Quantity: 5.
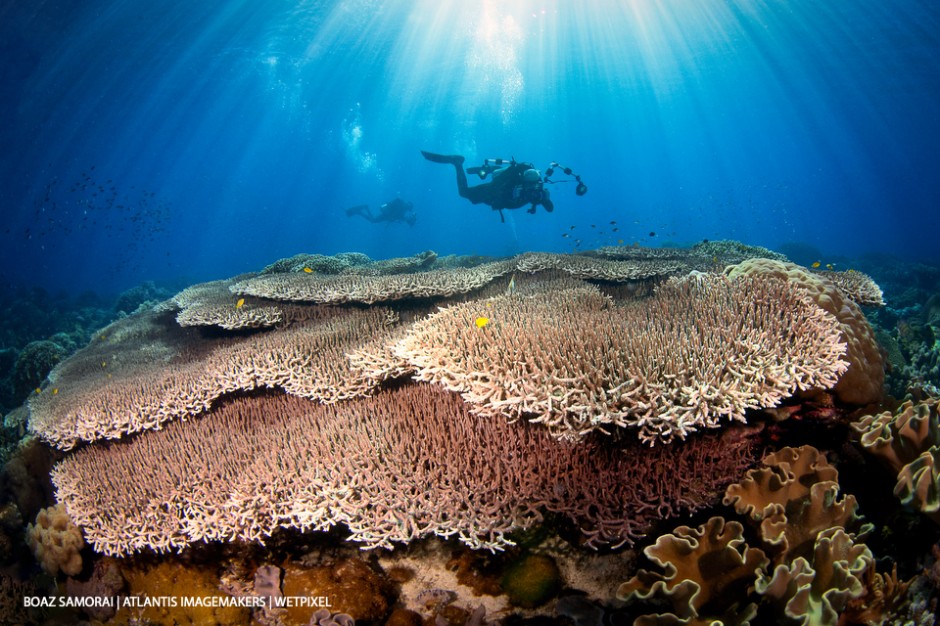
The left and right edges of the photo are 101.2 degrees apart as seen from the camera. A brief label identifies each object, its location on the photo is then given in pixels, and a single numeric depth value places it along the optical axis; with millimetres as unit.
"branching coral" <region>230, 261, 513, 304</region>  6516
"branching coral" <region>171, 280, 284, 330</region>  6605
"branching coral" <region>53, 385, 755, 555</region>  2826
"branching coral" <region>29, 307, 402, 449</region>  4582
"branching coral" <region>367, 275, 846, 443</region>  2816
